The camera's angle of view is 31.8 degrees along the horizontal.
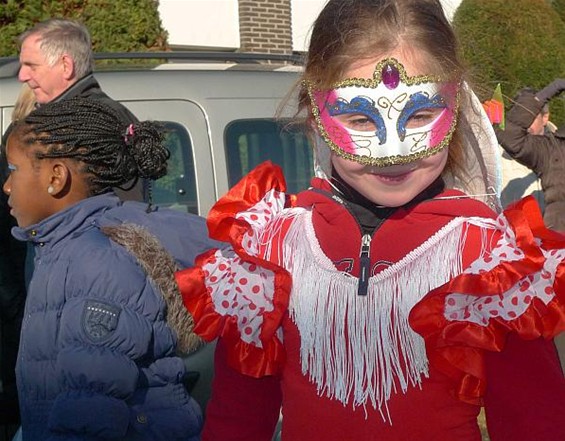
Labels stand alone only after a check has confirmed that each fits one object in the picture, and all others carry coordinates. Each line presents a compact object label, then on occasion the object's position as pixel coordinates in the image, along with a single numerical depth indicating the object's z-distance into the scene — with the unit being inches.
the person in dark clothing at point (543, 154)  234.8
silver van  171.8
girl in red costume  75.6
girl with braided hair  98.7
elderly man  167.2
